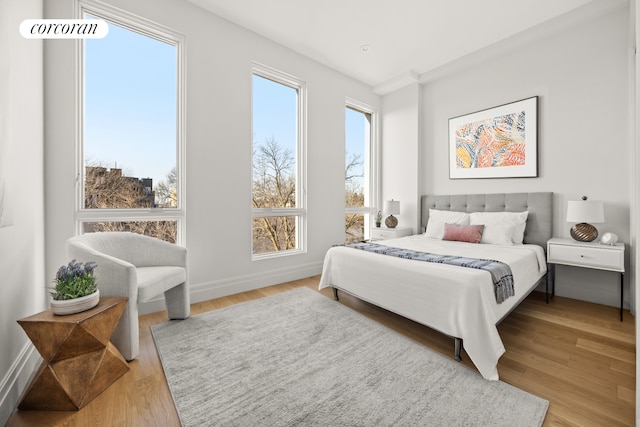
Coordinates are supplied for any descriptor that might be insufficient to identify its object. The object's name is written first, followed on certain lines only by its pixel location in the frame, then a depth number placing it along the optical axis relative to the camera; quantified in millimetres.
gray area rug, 1381
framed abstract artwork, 3348
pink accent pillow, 3207
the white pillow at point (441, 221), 3617
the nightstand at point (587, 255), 2480
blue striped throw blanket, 1923
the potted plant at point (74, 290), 1521
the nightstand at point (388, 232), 4242
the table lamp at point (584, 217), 2613
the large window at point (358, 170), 4680
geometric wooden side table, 1422
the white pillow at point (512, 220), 3197
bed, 1739
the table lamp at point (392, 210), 4402
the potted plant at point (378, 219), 4668
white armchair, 1846
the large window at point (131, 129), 2482
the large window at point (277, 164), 3588
